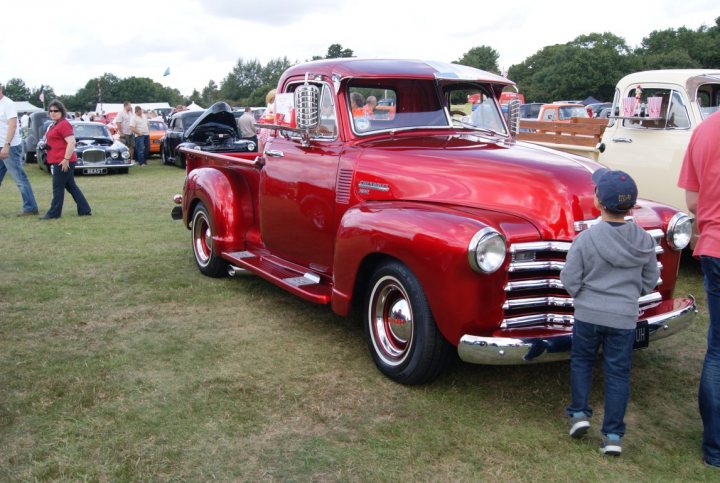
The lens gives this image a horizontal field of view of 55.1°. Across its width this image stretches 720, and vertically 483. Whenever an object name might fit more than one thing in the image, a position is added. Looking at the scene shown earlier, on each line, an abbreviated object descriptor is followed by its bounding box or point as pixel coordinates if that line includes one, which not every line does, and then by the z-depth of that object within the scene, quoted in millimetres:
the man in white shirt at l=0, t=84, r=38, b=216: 9812
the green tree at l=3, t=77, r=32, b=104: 119375
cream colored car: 7239
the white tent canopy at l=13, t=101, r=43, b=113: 58969
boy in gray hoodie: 3350
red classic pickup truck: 3729
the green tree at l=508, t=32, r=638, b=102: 80562
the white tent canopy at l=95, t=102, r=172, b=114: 46875
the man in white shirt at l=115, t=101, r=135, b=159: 19609
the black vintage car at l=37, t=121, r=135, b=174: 16953
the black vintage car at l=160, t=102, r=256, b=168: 9852
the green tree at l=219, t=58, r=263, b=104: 144875
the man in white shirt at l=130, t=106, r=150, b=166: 19469
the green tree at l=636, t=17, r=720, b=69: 74312
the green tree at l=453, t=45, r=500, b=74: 95525
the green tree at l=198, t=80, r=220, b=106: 145100
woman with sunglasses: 10047
